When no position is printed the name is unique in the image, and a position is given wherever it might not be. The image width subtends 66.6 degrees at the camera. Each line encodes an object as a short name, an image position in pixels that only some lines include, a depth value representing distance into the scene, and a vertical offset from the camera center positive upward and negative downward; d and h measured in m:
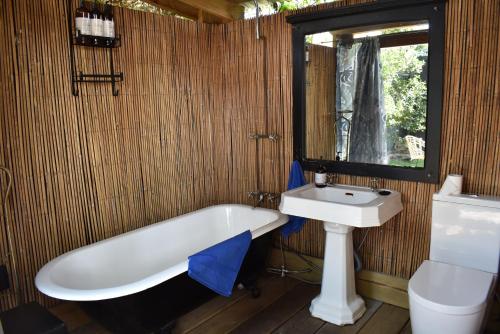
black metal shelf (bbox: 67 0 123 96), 2.56 +0.49
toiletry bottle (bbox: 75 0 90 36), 2.49 +0.63
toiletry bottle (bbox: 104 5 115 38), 2.59 +0.64
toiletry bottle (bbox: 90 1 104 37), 2.53 +0.63
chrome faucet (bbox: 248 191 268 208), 3.26 -0.71
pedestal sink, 2.46 -0.90
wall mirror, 2.46 +0.17
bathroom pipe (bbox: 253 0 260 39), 3.14 +0.73
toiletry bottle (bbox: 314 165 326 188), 2.90 -0.49
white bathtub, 2.00 -0.91
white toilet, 1.87 -0.93
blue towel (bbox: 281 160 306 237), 3.06 -0.55
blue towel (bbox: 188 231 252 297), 2.20 -0.89
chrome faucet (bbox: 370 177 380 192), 2.76 -0.51
